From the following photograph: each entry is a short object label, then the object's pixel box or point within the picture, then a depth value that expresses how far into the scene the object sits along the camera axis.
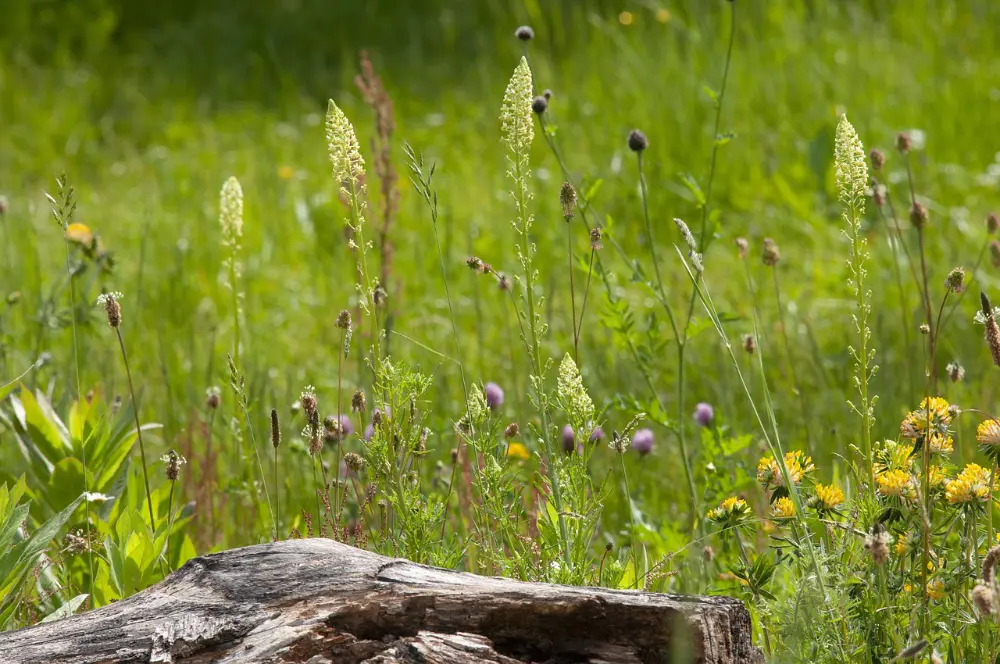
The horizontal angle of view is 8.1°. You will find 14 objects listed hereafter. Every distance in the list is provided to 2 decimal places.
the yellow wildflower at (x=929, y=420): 4.69
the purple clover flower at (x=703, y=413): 5.20
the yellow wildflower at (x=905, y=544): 4.68
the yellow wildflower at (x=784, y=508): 4.72
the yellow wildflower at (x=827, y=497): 4.70
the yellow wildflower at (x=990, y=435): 4.64
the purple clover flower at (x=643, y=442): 5.17
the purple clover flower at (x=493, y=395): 5.18
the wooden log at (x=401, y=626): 4.59
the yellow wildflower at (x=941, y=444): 4.71
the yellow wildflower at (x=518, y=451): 5.20
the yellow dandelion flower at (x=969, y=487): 4.66
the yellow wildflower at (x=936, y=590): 4.71
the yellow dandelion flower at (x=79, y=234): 5.45
